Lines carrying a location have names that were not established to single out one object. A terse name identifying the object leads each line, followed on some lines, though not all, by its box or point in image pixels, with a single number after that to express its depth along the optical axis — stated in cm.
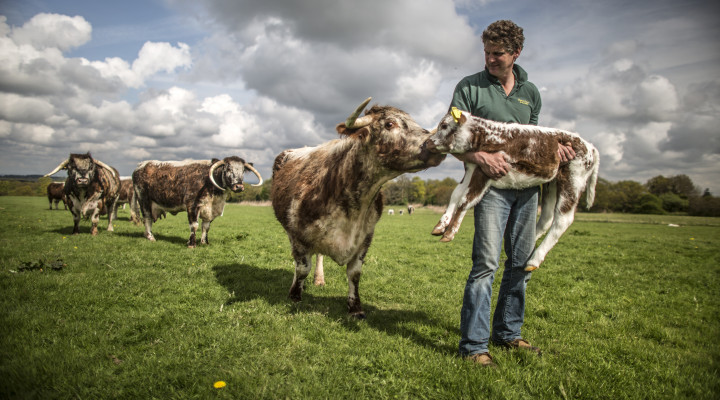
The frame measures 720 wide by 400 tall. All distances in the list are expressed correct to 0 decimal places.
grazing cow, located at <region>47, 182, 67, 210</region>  2644
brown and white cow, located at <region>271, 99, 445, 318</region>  375
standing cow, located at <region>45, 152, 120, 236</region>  1173
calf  301
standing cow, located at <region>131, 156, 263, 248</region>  1079
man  335
